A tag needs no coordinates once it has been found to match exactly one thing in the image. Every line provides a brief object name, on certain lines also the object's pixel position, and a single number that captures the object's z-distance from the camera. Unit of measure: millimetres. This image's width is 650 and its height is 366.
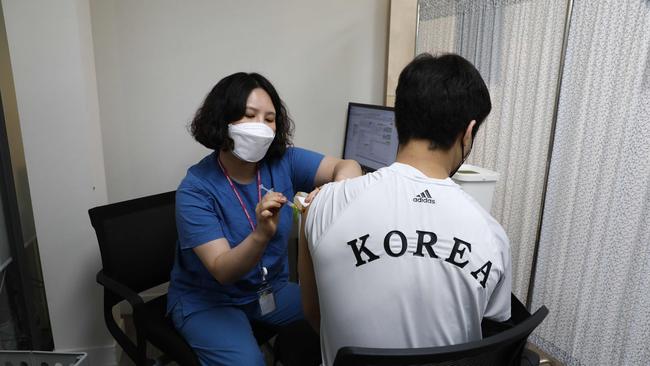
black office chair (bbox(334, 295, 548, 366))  607
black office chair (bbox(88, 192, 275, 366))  1305
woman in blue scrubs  1180
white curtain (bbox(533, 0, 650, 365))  1405
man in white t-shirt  760
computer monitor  1965
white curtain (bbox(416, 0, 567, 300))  1679
